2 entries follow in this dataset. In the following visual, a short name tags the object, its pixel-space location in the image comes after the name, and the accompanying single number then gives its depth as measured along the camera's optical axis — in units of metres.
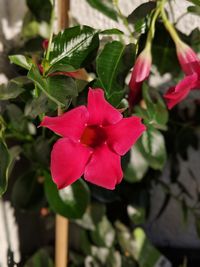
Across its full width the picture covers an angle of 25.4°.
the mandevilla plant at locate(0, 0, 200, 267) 0.46
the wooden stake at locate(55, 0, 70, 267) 0.89
